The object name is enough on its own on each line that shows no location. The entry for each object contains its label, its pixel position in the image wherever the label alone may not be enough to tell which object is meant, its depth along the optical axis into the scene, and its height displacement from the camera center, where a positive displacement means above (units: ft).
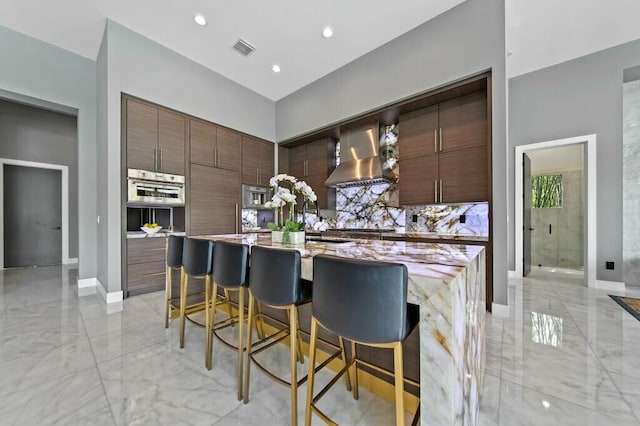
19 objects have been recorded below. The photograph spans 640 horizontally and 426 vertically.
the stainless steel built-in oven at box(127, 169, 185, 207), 10.30 +1.03
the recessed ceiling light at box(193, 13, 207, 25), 9.47 +7.63
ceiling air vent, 10.98 +7.66
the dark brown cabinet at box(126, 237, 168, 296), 10.28 -2.36
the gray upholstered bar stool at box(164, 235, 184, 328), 7.26 -1.49
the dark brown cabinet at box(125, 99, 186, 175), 10.36 +3.33
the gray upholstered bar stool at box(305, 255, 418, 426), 2.82 -1.15
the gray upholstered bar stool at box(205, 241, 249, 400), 4.78 -1.32
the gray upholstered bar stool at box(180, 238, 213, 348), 5.97 -1.31
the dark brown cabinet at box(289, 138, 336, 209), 14.99 +2.86
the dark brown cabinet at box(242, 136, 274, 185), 14.83 +3.23
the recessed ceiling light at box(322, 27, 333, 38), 10.15 +7.62
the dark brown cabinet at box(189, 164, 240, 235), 12.32 +0.60
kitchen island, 2.66 -1.46
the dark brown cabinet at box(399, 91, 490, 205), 9.31 +2.46
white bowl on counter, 10.69 -0.83
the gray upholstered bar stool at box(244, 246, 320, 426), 3.83 -1.28
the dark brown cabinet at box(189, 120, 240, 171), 12.42 +3.58
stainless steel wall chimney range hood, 12.34 +2.71
